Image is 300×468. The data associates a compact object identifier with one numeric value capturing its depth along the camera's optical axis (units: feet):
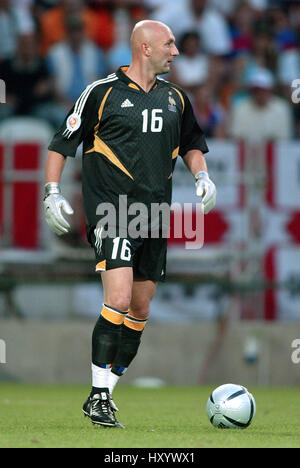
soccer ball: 45.03
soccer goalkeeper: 45.09
